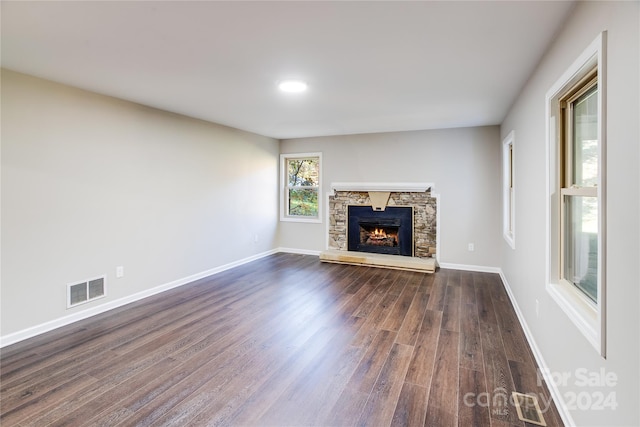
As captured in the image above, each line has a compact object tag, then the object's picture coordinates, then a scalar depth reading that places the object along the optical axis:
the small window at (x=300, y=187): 6.48
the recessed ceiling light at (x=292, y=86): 3.05
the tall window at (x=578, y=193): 1.41
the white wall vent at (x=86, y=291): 3.21
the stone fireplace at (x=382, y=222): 5.55
